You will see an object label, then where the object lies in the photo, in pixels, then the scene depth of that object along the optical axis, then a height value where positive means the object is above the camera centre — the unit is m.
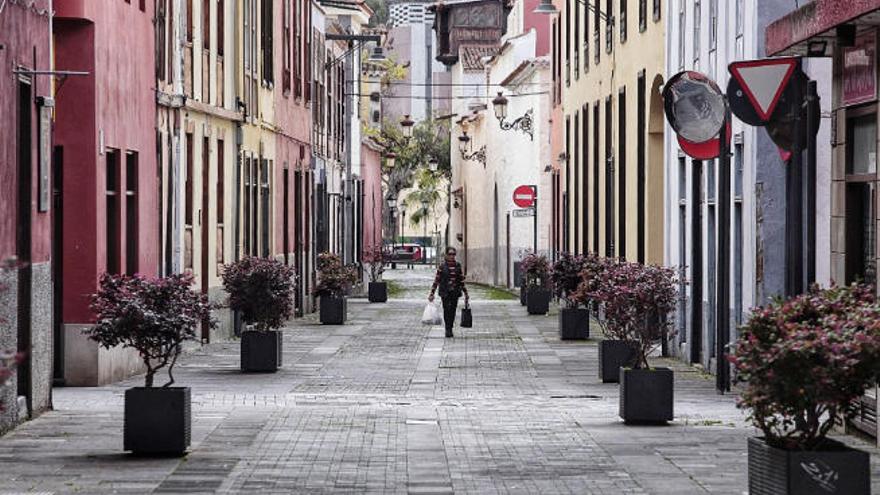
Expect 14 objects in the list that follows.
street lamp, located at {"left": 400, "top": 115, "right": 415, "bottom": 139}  75.62 +4.24
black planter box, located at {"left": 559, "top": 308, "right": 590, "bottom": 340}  34.50 -1.44
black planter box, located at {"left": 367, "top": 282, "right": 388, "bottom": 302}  55.31 -1.46
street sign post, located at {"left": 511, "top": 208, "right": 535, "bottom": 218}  56.77 +0.70
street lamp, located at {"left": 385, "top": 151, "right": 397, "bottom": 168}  79.00 +3.08
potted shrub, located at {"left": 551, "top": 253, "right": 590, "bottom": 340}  34.50 -0.95
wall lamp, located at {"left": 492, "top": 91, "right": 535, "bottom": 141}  63.03 +3.66
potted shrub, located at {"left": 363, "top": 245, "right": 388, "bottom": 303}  54.78 -1.17
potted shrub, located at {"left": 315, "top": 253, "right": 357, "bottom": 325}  41.22 -1.05
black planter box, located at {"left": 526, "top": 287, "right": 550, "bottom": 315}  45.78 -1.39
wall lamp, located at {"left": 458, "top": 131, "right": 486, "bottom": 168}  79.50 +3.26
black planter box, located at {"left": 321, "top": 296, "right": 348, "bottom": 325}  41.28 -1.44
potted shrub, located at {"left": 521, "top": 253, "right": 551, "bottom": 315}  45.84 -1.04
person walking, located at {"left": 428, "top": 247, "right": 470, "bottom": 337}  36.12 -0.84
